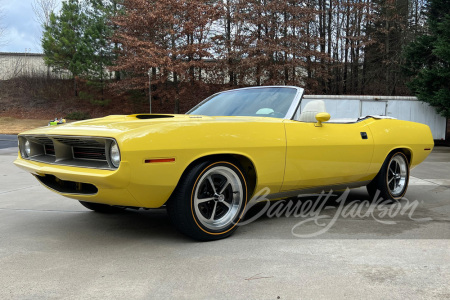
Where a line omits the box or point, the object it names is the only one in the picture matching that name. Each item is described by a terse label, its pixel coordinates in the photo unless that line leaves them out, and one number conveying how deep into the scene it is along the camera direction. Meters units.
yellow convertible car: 2.76
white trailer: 16.47
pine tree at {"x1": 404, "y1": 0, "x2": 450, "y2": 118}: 16.22
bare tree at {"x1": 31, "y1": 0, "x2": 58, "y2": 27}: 30.03
